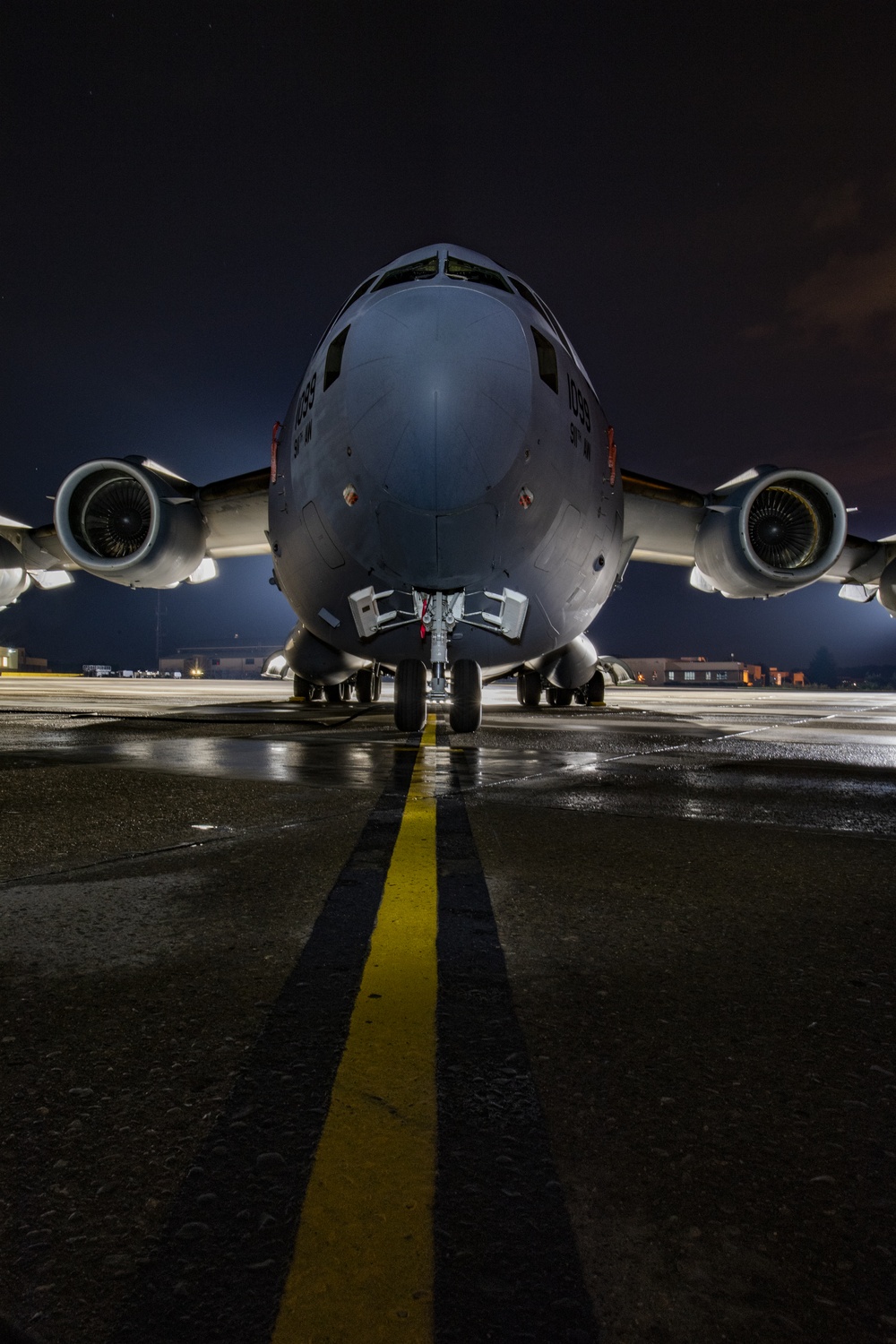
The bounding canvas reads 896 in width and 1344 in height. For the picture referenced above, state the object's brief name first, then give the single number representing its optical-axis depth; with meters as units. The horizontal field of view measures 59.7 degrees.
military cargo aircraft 5.79
